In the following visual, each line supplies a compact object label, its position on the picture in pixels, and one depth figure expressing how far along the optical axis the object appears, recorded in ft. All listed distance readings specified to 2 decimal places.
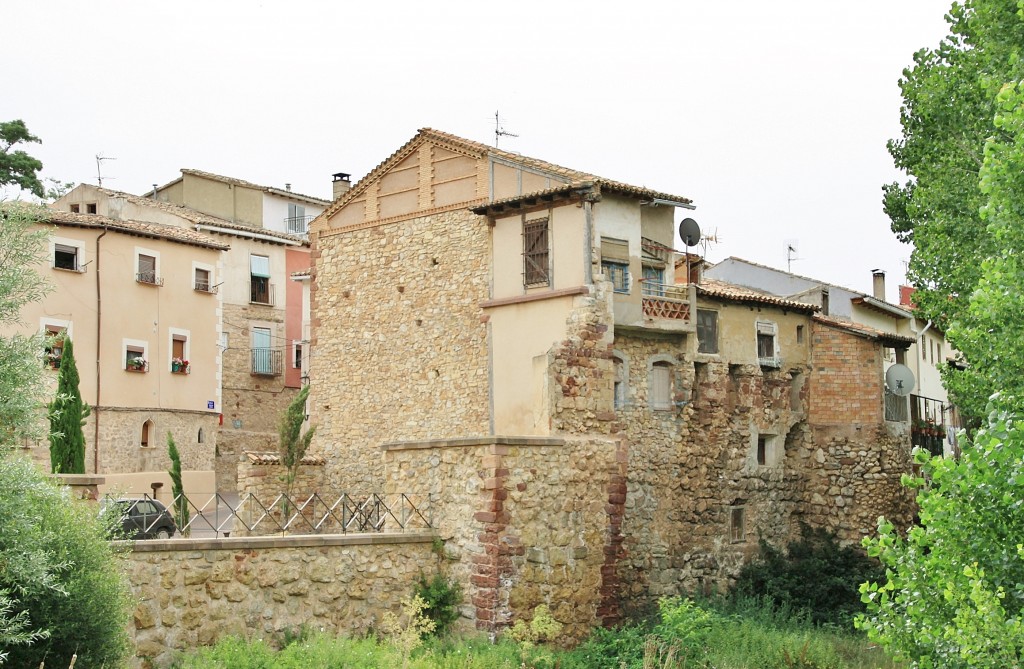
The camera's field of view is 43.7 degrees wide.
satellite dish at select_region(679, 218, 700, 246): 97.91
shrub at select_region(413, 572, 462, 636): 61.11
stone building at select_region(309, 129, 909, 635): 88.17
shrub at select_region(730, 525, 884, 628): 95.55
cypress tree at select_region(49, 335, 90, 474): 96.84
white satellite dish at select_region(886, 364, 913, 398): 104.53
